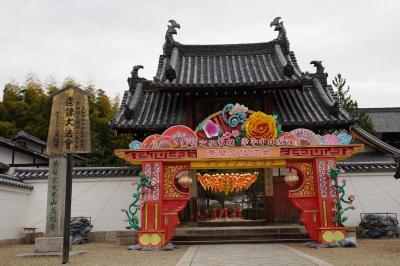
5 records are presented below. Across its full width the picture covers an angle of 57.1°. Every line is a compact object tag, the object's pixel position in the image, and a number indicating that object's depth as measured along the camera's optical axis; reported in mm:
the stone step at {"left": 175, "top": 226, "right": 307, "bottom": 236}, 13363
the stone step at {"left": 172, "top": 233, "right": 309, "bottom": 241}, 13227
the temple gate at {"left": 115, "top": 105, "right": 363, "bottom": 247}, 11711
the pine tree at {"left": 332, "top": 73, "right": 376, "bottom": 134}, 26222
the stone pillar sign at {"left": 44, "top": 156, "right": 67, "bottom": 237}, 10484
